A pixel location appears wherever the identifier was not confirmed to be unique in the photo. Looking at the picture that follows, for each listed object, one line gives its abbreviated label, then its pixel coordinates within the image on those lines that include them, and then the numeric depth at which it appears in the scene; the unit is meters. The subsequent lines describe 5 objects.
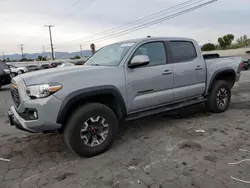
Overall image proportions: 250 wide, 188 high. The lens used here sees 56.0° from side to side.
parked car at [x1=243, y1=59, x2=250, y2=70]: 20.61
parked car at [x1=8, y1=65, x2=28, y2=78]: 29.09
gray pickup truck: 3.25
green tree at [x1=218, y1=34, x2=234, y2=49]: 60.48
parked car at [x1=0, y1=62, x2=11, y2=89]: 12.83
